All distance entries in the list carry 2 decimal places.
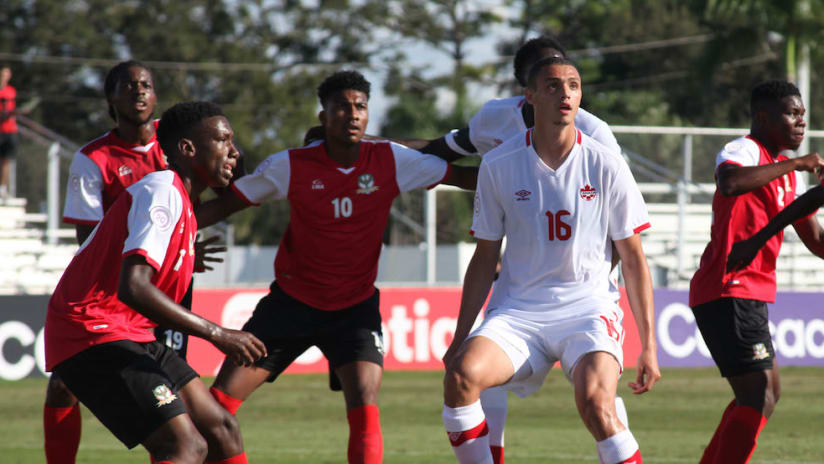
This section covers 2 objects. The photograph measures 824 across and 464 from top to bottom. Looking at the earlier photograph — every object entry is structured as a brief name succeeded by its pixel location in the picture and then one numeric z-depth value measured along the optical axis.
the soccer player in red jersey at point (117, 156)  14.81
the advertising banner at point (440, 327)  32.69
